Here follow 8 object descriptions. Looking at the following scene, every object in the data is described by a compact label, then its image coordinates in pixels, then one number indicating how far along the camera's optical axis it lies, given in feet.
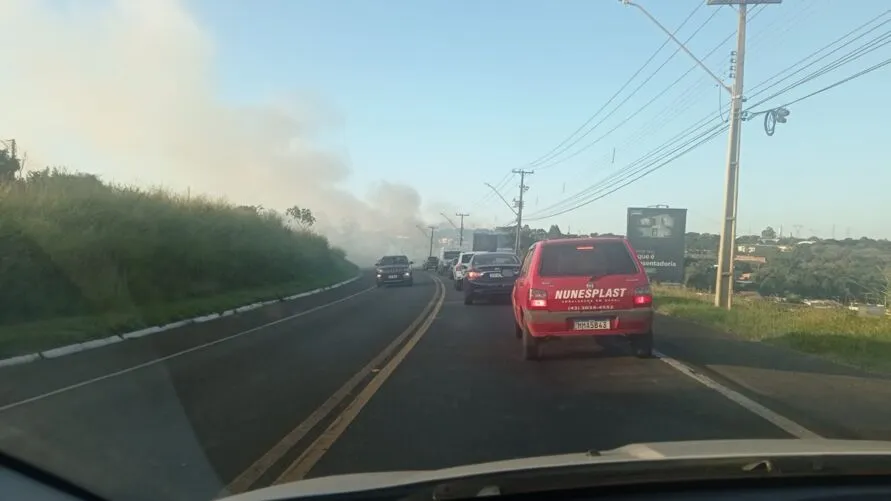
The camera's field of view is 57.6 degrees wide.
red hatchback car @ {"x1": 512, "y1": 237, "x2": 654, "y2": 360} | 38.83
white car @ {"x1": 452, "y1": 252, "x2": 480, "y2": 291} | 124.26
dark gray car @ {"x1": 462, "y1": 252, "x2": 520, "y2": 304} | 84.12
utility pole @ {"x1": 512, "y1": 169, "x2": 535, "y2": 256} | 214.07
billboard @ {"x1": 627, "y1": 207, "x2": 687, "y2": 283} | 147.23
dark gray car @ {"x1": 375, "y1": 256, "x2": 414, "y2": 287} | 148.97
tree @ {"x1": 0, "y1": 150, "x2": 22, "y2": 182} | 93.76
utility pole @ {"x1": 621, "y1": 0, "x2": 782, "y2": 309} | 70.49
